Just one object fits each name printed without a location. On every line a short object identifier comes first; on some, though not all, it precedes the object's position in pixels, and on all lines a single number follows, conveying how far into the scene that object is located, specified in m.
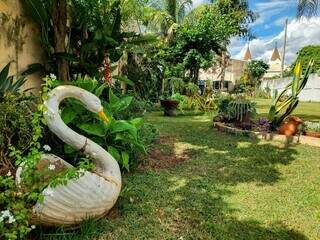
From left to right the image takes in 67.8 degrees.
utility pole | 21.70
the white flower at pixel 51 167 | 1.82
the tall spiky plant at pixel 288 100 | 5.09
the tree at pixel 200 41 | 10.28
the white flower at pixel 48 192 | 1.76
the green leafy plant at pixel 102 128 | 2.63
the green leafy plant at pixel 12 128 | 2.03
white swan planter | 1.82
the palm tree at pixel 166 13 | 13.46
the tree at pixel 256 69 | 25.10
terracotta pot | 4.92
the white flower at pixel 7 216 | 1.54
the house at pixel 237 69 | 26.77
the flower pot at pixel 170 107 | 7.66
